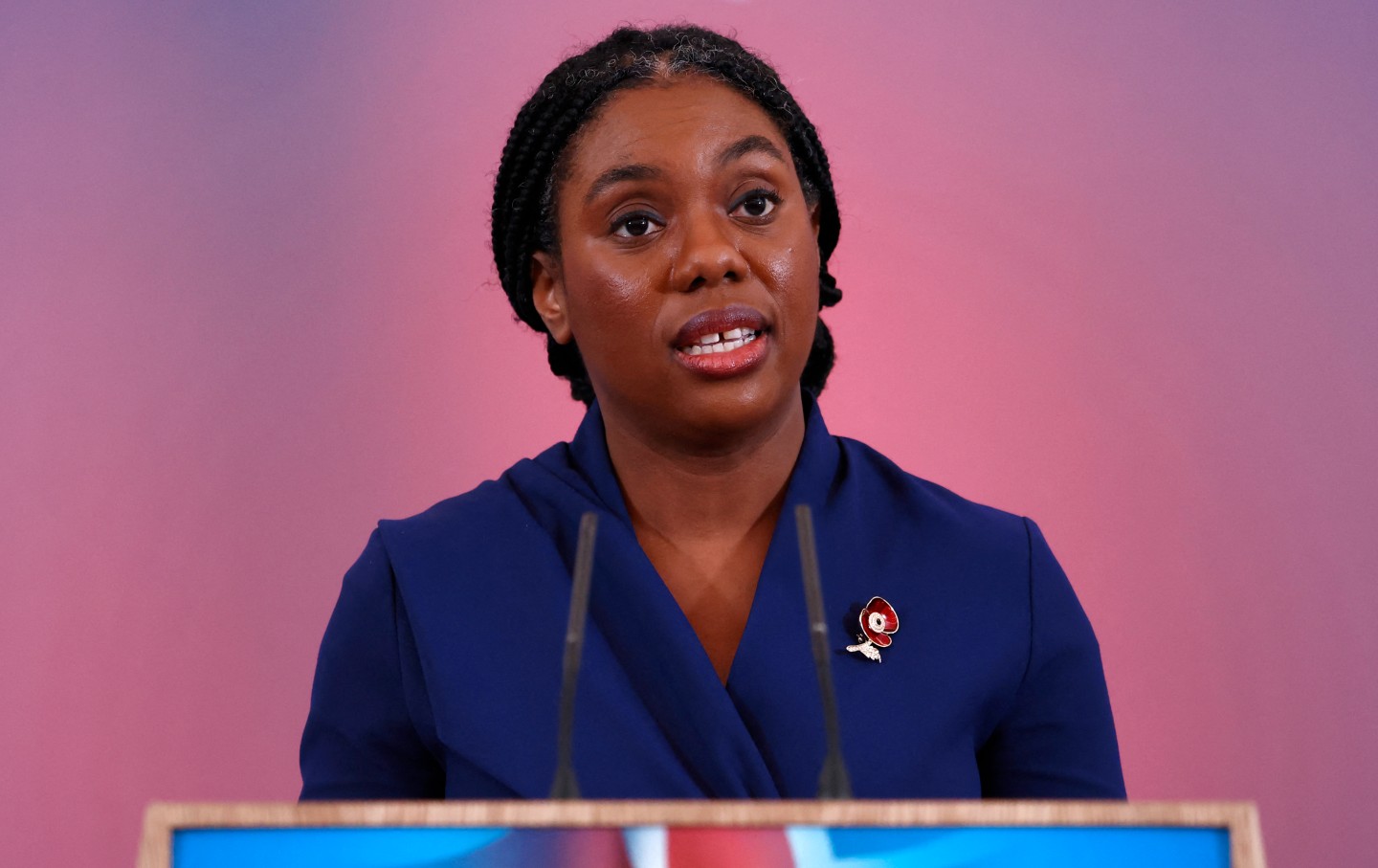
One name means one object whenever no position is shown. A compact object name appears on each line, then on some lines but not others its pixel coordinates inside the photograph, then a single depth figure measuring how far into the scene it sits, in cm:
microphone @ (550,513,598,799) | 531
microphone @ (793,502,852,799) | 530
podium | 523
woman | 551
